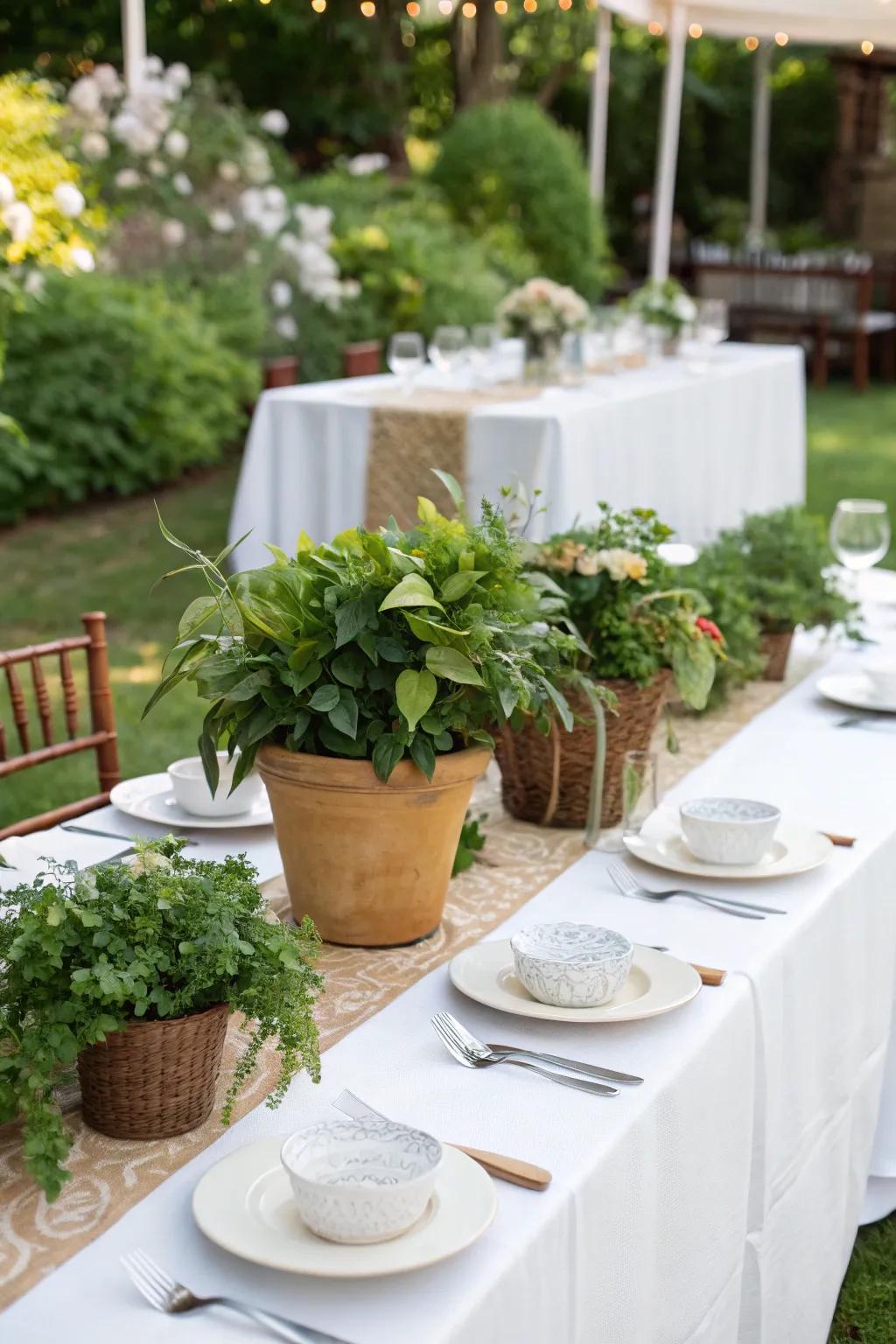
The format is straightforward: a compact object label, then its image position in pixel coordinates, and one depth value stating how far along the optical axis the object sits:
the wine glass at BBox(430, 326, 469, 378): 4.72
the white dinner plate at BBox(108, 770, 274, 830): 1.88
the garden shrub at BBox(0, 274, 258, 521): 6.57
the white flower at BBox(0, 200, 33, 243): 5.66
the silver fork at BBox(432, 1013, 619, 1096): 1.30
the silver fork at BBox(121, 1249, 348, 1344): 0.99
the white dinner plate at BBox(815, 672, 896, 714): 2.42
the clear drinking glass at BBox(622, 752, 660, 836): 1.83
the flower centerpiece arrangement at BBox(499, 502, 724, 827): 1.95
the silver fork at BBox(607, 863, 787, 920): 1.67
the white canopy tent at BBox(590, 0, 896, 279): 7.71
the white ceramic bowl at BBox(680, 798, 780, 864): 1.75
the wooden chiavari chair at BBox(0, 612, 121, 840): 2.20
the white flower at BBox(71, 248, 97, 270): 5.98
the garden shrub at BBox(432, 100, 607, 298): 11.20
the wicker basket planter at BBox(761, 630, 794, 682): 2.68
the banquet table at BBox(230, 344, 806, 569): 4.36
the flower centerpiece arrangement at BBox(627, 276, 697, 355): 5.74
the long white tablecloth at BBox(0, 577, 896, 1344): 1.05
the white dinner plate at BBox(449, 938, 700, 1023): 1.39
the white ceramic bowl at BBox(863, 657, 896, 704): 2.42
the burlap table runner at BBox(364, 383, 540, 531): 4.45
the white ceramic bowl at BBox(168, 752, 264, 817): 1.89
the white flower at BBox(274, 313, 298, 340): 8.42
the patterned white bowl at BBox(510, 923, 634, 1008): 1.40
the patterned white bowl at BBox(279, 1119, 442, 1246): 1.04
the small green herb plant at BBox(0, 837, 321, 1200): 1.17
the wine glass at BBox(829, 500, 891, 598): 2.85
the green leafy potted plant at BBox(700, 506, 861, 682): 2.68
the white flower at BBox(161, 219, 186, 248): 7.88
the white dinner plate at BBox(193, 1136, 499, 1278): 1.03
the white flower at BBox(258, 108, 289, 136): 8.74
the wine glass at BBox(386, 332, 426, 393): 4.62
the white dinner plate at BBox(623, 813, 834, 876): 1.74
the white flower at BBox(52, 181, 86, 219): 6.20
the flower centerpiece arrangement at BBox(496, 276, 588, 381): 4.89
